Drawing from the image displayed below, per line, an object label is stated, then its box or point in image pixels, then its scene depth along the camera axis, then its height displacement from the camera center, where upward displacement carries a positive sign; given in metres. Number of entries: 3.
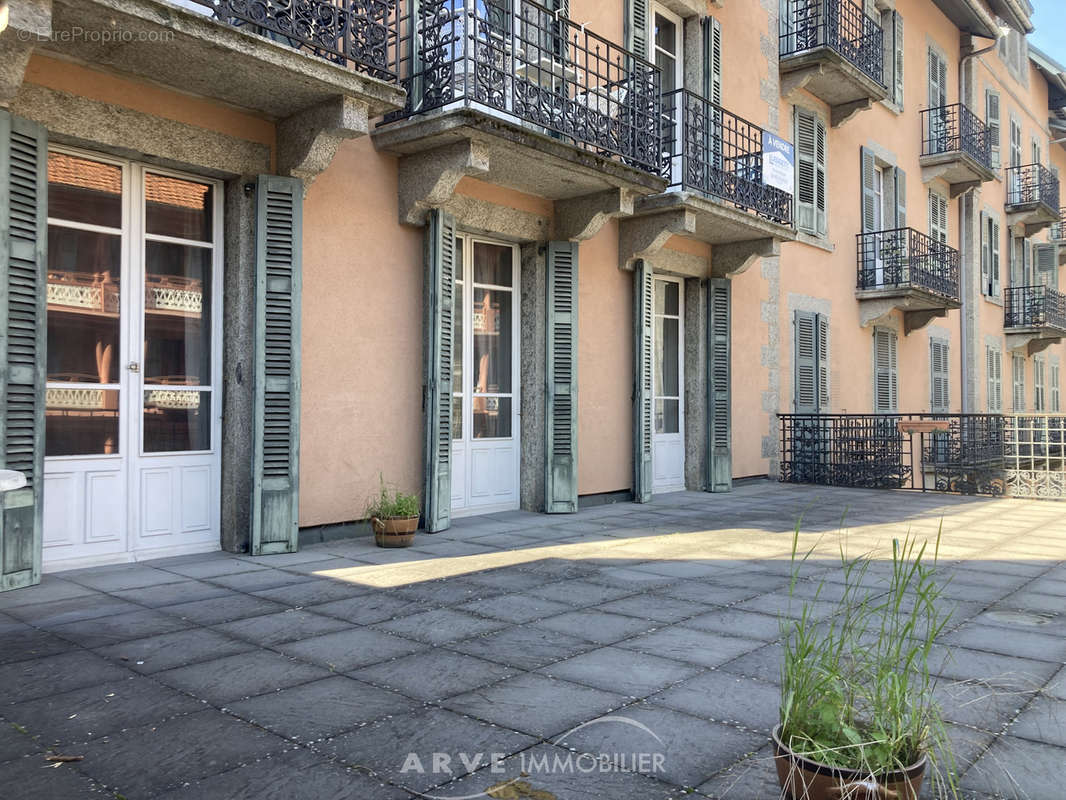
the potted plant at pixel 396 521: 6.37 -0.74
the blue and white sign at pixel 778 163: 10.23 +3.26
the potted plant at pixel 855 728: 1.99 -0.77
